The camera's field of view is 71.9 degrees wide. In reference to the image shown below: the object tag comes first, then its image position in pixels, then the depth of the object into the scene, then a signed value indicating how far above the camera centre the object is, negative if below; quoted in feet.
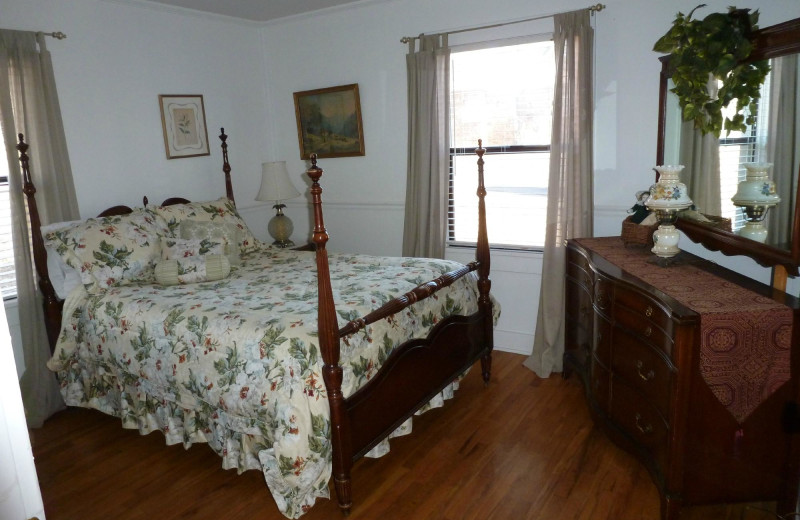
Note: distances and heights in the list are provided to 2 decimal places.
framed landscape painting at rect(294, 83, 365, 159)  14.25 +1.12
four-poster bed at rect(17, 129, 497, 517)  7.14 -2.67
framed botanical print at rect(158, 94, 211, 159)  13.08 +1.16
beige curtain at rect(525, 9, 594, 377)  10.78 -0.46
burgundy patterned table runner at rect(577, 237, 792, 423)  6.23 -2.33
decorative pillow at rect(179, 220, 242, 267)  11.33 -1.25
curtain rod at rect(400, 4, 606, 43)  10.57 +2.65
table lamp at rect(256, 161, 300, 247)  13.80 -0.56
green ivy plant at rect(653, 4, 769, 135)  7.31 +1.03
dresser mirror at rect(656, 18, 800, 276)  6.67 -0.33
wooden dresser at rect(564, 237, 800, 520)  6.36 -3.07
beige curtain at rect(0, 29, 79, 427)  10.07 +0.32
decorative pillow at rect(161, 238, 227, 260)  10.73 -1.46
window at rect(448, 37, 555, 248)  11.85 +0.53
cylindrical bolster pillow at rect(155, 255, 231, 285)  10.22 -1.79
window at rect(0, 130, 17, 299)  10.33 -1.16
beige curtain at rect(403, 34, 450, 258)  12.51 +0.35
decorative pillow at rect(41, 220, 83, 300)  10.12 -1.70
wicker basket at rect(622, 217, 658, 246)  9.15 -1.46
